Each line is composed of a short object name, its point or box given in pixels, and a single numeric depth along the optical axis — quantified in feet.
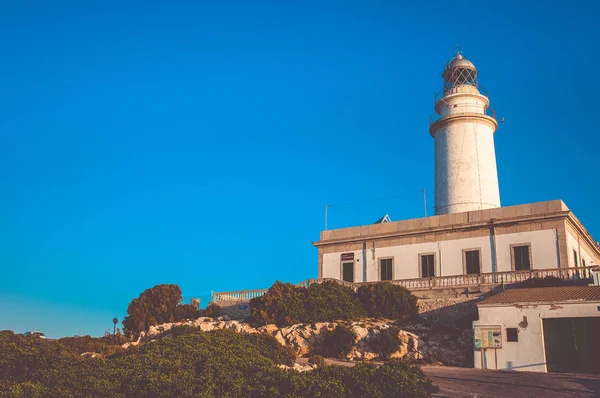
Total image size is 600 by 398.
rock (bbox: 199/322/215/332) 81.90
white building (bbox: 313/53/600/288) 85.35
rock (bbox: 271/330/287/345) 72.13
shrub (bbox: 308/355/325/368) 58.77
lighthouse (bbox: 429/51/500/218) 102.22
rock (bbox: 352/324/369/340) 70.44
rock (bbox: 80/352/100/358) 65.21
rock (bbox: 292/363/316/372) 51.06
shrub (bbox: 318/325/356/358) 69.15
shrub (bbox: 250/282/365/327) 79.61
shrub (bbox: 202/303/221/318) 97.45
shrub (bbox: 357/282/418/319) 80.84
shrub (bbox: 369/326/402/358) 67.26
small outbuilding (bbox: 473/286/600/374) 58.90
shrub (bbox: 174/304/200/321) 96.89
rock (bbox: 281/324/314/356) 71.31
